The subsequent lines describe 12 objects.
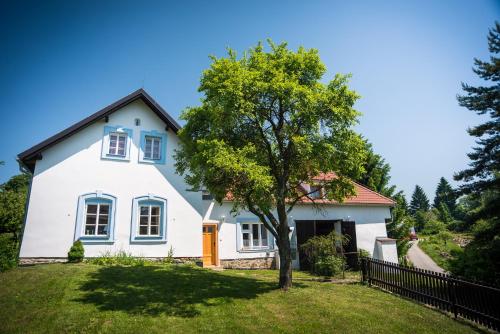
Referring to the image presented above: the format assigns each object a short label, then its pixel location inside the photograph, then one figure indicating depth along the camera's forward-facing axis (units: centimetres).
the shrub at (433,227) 5497
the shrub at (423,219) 6335
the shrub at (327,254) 1692
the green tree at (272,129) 1071
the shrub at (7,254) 1250
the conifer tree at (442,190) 8163
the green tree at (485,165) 1585
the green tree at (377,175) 2788
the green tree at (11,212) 2080
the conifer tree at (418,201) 8644
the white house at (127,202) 1414
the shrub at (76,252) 1380
